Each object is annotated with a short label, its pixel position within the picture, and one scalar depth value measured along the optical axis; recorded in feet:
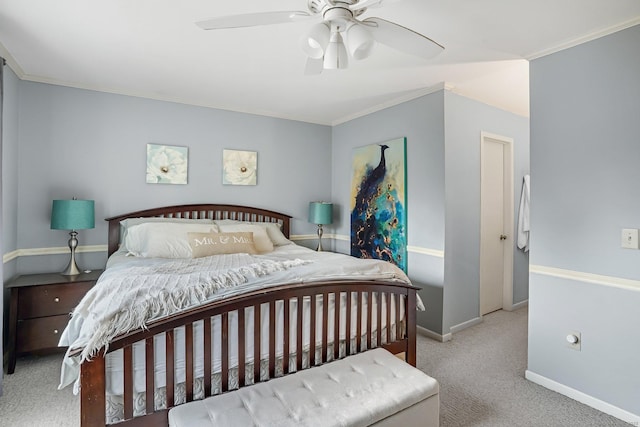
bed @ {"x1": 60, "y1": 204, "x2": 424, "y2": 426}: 4.92
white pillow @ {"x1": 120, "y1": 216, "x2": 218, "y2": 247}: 10.92
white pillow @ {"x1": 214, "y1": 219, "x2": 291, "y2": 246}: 12.54
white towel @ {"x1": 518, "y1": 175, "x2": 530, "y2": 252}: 13.62
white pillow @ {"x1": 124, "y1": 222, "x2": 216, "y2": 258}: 9.82
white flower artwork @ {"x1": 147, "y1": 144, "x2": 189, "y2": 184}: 11.79
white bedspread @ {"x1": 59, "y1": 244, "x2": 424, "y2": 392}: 4.89
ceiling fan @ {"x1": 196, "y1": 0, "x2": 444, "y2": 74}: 4.94
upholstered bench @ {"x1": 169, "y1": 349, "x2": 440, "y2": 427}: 4.61
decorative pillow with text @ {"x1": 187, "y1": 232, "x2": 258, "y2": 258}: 9.92
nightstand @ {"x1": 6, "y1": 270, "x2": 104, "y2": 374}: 8.48
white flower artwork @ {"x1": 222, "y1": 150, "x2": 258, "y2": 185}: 13.21
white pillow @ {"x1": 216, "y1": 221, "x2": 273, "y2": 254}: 11.36
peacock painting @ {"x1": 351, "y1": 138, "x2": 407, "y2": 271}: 11.94
